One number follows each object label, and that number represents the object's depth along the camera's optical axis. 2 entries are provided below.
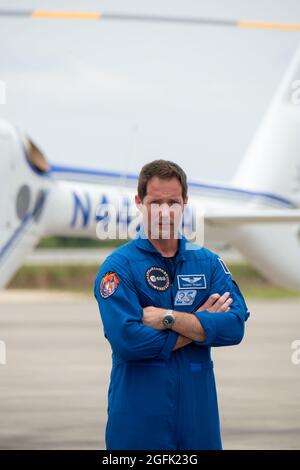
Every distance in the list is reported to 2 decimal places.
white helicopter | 24.07
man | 6.06
